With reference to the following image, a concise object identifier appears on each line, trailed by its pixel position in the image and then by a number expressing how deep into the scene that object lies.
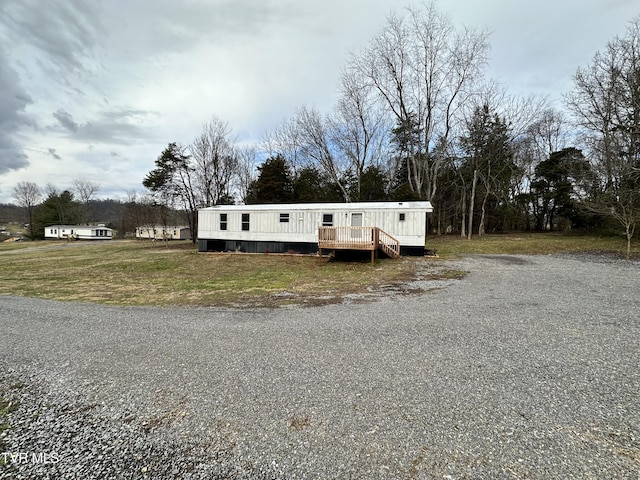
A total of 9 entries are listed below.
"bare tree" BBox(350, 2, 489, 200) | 21.38
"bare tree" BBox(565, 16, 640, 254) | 14.49
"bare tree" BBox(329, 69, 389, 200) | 24.40
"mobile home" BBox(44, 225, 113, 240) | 39.31
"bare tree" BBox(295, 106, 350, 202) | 25.12
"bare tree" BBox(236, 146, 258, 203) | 30.53
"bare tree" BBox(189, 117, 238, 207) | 26.75
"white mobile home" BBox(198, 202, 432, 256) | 12.70
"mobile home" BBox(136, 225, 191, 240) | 37.28
